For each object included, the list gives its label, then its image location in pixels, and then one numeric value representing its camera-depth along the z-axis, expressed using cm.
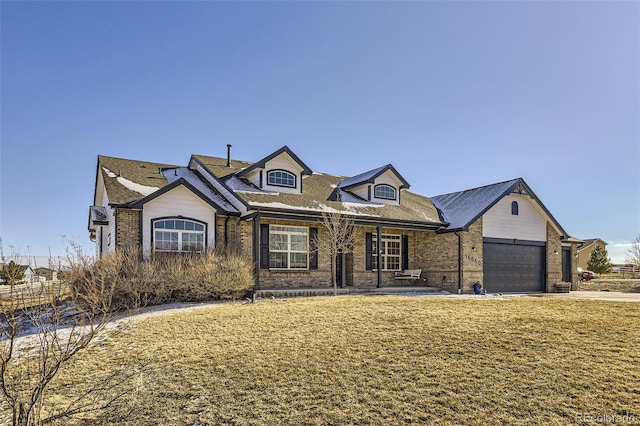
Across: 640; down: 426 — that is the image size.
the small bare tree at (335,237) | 1675
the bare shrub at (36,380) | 471
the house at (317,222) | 1568
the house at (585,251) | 6009
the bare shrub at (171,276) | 1232
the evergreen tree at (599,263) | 4453
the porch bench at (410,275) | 2020
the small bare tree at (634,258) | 5181
